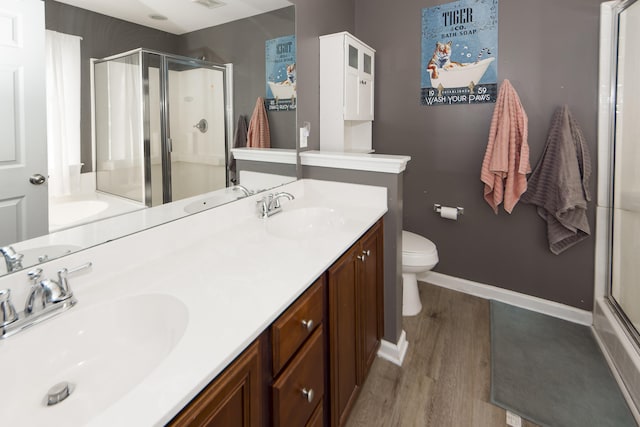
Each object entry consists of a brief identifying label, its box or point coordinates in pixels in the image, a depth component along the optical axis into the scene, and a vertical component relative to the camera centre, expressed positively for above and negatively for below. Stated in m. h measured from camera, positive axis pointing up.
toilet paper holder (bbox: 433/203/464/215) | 2.65 -0.23
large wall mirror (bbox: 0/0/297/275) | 0.86 +0.20
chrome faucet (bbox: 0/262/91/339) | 0.76 -0.28
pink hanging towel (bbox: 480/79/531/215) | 2.25 +0.18
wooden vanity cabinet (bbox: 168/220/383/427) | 0.73 -0.50
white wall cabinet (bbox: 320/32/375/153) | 2.20 +0.61
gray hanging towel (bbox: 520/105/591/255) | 2.12 -0.03
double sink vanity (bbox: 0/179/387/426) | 0.67 -0.36
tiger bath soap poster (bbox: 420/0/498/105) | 2.38 +0.87
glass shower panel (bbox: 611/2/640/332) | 1.84 +0.00
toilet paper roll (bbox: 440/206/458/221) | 2.63 -0.26
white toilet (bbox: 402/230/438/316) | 2.31 -0.55
